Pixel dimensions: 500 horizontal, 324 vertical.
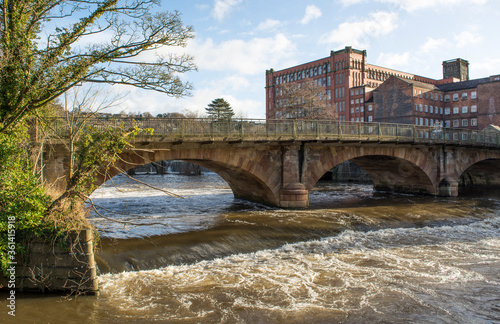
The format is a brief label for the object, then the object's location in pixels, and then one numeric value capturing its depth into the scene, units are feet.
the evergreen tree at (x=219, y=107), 230.27
